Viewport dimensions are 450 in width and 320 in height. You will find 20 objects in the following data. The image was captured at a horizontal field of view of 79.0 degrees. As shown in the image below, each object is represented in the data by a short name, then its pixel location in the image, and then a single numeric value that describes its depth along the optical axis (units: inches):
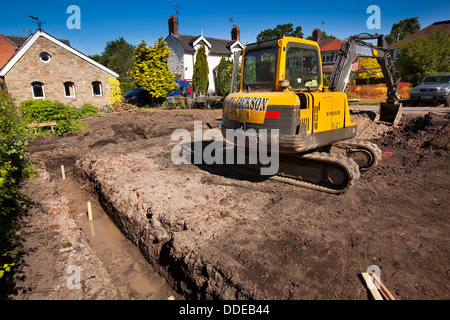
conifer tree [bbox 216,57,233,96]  1088.3
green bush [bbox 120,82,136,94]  1229.3
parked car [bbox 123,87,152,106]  885.8
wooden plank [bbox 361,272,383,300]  120.3
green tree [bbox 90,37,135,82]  2233.0
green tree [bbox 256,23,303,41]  2208.4
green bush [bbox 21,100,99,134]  526.9
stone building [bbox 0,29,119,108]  710.5
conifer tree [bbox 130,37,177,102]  823.7
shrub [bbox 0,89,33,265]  179.9
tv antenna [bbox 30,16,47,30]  725.3
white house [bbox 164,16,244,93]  1232.8
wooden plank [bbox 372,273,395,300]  120.4
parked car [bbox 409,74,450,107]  596.7
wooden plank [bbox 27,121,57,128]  501.1
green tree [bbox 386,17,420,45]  2957.7
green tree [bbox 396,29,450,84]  969.5
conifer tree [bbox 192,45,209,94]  998.4
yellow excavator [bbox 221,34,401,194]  220.2
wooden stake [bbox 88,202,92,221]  261.1
